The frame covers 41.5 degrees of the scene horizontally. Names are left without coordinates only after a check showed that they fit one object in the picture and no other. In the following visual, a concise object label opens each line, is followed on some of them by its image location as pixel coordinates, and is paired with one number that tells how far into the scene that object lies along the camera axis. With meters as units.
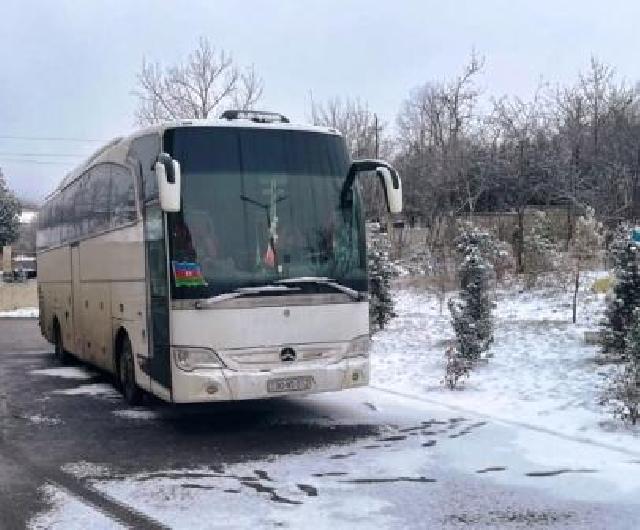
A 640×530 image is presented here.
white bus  8.86
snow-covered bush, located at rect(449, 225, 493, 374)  12.67
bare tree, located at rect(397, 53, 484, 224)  34.59
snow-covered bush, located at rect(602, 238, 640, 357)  12.09
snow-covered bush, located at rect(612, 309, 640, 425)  8.89
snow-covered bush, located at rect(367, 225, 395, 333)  16.59
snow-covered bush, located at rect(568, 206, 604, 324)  16.25
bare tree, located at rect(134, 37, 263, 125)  39.16
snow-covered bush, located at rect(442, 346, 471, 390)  11.48
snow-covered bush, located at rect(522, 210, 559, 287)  20.11
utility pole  44.59
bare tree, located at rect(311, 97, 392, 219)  44.12
